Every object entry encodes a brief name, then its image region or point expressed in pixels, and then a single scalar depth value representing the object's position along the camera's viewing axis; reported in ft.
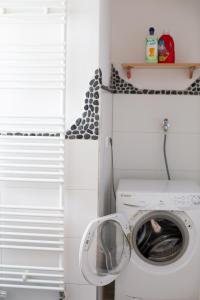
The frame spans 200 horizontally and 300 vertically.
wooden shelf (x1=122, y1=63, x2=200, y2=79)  9.45
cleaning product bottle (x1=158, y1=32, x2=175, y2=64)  9.61
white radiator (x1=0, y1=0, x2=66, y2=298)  7.52
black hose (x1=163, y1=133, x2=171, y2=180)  10.18
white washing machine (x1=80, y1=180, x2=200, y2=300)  7.89
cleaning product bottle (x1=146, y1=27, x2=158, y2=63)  9.56
